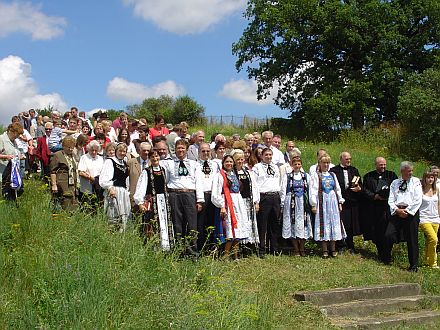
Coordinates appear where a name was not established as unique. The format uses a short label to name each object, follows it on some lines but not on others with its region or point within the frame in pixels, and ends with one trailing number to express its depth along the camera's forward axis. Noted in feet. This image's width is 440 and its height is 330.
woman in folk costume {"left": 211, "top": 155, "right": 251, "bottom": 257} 27.45
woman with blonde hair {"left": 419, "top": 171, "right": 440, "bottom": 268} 31.35
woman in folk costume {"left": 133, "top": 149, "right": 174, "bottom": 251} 25.54
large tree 86.84
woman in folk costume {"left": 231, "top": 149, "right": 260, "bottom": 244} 28.58
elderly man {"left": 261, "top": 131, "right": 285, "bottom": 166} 33.71
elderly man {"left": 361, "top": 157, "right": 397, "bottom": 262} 32.45
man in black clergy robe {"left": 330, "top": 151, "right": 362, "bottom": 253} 32.91
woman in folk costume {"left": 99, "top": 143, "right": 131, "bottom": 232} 26.23
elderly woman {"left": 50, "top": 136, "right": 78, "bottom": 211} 26.89
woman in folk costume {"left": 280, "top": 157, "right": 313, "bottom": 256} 30.78
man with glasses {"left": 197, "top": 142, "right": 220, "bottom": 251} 28.19
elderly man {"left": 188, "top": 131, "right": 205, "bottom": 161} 31.68
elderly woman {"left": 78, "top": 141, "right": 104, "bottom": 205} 27.91
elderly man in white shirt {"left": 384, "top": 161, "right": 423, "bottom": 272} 30.71
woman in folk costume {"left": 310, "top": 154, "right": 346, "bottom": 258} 31.04
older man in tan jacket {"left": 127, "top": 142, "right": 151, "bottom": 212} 27.17
